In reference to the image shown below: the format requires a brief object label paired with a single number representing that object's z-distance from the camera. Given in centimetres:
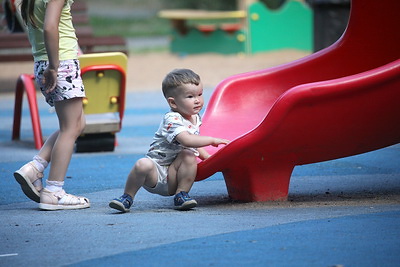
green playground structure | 3469
